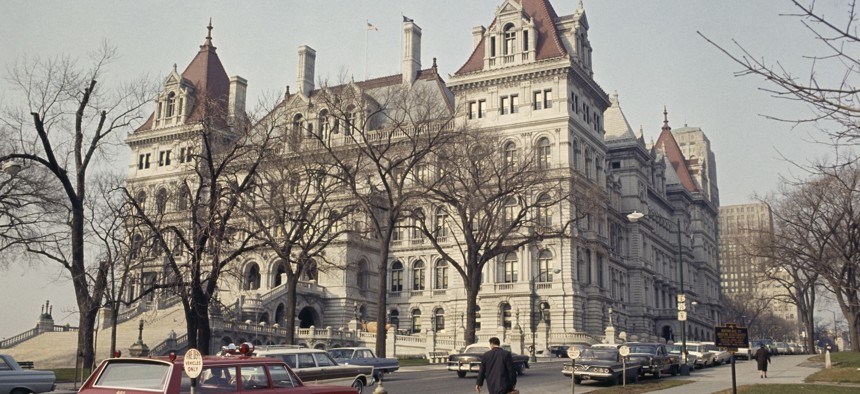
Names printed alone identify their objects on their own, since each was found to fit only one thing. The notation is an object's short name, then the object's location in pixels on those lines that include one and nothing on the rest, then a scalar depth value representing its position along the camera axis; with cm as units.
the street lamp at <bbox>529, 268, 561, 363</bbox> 6725
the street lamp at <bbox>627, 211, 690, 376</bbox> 3375
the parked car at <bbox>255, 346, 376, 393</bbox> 2131
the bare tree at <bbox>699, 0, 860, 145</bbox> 932
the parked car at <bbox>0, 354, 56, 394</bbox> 1895
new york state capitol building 6712
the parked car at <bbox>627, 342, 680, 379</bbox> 3033
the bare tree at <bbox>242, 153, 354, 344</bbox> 3756
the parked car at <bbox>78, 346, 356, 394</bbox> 1058
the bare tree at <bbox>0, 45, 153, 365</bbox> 3075
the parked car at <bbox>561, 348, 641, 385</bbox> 2708
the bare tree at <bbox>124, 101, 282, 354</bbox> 2920
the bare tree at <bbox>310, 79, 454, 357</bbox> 3769
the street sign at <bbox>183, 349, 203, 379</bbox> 1023
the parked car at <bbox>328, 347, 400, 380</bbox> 2939
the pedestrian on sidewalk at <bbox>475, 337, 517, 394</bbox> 1429
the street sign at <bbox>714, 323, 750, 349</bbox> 1961
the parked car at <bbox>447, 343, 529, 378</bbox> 3136
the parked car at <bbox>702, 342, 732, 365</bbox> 4584
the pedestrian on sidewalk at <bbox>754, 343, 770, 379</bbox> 3159
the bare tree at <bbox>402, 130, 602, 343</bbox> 4112
